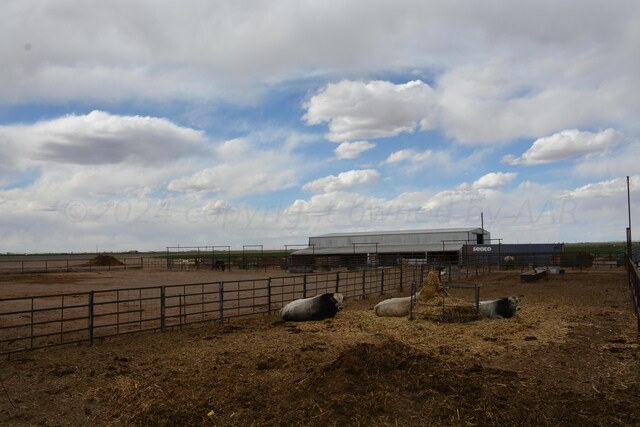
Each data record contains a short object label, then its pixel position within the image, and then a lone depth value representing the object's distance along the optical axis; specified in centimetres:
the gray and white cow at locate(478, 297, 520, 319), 1207
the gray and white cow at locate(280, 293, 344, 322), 1249
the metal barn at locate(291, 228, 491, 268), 4672
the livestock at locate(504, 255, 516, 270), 3807
